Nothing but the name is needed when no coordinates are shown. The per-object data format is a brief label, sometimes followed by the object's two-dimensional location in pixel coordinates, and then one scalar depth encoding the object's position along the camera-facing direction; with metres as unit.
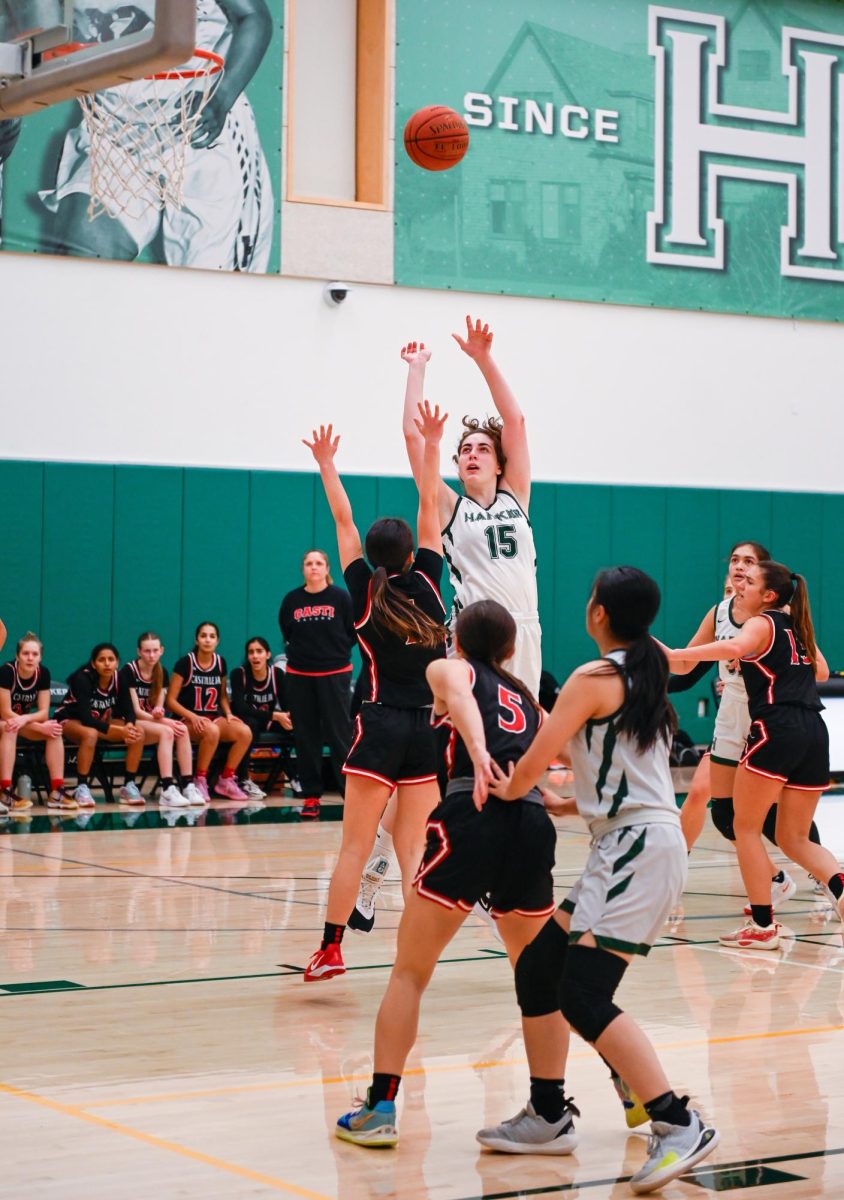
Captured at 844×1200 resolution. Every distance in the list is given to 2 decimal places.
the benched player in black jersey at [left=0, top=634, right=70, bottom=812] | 13.35
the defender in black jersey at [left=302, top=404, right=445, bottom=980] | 6.52
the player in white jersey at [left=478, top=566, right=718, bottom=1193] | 4.32
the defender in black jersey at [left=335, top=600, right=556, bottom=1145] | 4.61
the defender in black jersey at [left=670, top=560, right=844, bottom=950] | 7.67
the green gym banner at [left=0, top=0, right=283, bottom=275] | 14.88
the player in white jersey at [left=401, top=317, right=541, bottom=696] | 6.94
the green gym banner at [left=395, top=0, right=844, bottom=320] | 16.94
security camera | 16.31
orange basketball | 11.12
